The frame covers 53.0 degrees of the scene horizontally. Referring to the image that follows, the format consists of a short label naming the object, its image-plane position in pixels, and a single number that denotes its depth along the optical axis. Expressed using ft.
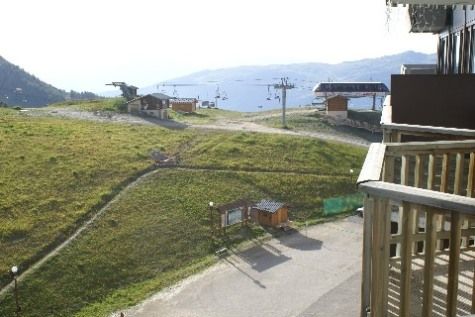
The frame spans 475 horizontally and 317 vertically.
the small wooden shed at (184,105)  239.21
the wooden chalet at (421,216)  12.45
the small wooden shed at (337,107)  201.16
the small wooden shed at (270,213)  105.60
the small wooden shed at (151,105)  208.64
